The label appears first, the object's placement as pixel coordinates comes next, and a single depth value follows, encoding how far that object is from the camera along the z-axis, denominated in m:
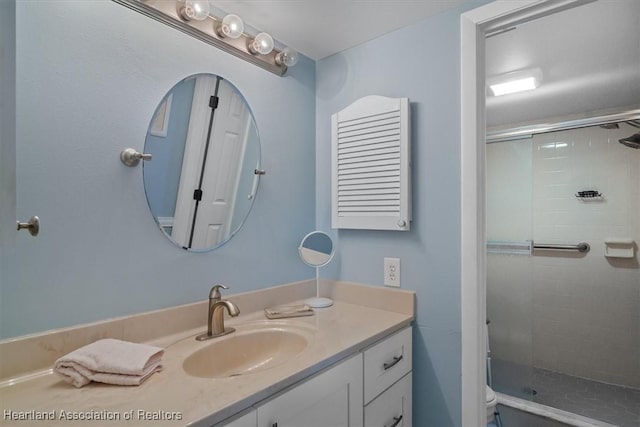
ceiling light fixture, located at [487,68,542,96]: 1.98
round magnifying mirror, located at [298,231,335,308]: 1.59
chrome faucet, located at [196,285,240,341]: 1.16
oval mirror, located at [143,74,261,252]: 1.16
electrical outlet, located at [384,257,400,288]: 1.50
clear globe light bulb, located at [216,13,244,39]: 1.27
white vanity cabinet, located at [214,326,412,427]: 0.84
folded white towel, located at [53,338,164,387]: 0.81
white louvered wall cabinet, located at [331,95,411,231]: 1.44
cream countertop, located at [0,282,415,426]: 0.69
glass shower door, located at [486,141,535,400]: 2.54
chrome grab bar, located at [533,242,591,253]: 2.65
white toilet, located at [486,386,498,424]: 1.88
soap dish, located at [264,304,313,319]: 1.36
